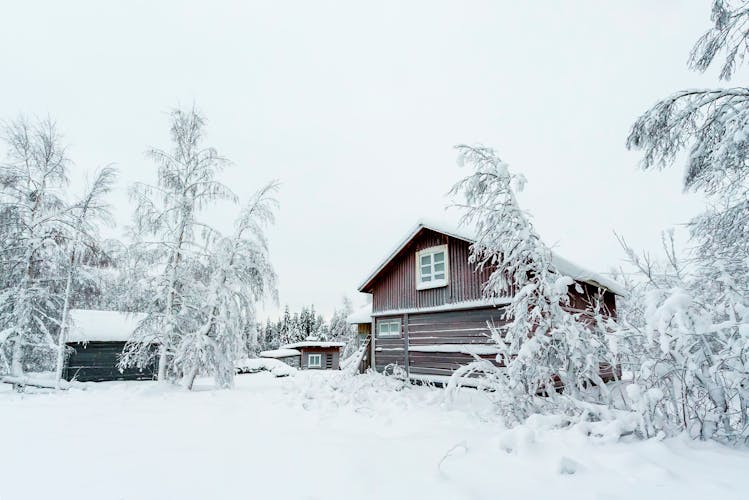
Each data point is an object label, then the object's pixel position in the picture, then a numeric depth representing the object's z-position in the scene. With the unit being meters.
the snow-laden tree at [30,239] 13.91
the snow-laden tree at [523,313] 5.29
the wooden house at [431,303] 11.94
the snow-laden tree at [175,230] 13.71
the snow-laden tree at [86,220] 13.96
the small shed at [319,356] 38.59
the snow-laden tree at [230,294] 13.16
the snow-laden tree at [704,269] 3.59
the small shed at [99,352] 19.25
